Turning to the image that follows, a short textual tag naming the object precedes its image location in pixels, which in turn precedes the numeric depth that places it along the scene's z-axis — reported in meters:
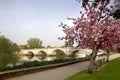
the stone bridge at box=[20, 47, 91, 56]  43.23
